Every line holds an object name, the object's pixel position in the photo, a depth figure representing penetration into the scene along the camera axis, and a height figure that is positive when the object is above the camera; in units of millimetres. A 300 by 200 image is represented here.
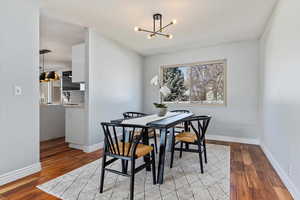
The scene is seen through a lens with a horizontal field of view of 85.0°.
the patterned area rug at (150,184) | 1761 -1043
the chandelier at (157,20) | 2688 +1368
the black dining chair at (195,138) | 2355 -605
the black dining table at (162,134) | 1960 -459
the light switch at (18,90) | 2117 +105
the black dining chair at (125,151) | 1694 -590
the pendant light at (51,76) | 5486 +748
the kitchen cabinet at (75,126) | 3316 -577
